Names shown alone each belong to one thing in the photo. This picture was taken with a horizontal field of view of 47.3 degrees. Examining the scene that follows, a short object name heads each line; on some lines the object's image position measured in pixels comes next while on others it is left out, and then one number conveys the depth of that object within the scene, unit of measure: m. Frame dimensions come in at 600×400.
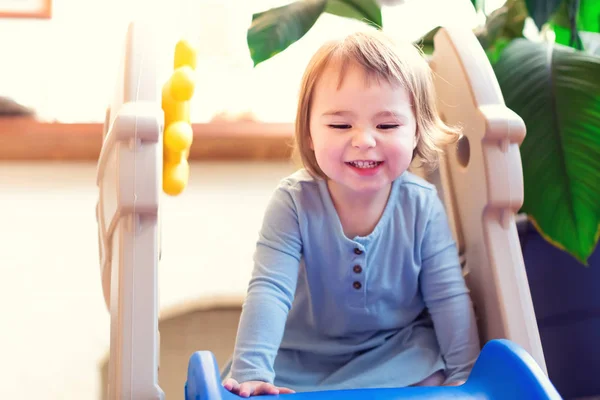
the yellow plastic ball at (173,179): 0.77
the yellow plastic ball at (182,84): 0.74
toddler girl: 0.70
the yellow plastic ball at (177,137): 0.76
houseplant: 0.88
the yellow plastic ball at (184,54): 0.81
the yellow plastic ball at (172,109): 0.79
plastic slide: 0.60
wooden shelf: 1.13
